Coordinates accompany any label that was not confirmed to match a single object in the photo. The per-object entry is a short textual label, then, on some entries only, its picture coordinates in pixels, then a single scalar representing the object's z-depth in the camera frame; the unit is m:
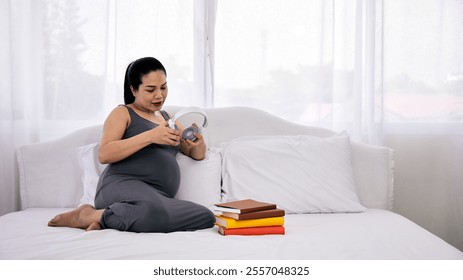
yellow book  1.90
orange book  1.90
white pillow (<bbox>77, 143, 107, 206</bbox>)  2.45
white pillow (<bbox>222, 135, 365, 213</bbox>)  2.41
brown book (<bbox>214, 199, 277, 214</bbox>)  1.89
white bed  1.65
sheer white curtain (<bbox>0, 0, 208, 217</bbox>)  2.85
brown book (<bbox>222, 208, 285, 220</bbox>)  1.89
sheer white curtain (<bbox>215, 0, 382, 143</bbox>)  2.89
